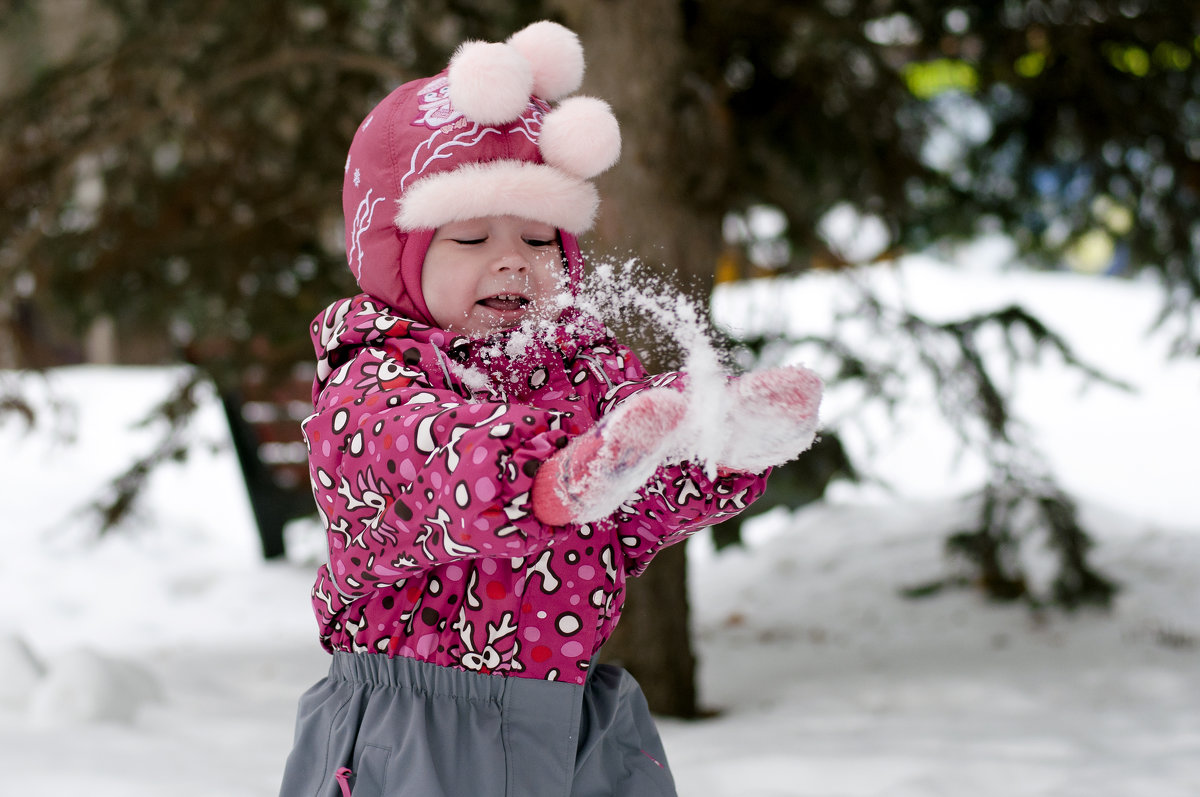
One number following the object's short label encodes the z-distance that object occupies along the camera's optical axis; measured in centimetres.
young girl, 316
